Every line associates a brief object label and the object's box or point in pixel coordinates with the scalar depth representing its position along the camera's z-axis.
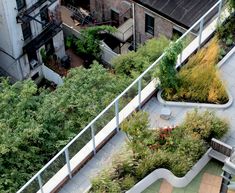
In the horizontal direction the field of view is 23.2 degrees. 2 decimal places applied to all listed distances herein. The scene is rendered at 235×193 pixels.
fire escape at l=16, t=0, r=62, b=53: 34.31
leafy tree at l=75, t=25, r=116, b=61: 38.00
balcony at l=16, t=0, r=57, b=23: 34.12
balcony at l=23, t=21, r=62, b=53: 36.53
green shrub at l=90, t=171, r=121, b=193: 17.03
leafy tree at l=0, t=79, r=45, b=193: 22.17
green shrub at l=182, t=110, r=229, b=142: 18.31
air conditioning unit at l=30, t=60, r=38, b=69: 37.88
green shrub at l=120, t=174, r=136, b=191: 17.42
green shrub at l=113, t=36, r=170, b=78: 26.91
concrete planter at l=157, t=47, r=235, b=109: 19.69
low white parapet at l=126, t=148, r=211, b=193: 17.85
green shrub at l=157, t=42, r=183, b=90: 19.33
